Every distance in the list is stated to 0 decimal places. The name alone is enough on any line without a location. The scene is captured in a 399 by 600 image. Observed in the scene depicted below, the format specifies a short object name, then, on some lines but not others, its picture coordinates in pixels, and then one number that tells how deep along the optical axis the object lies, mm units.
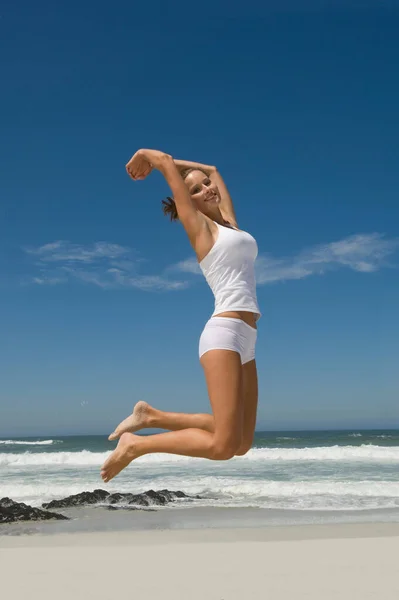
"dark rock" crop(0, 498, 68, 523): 10633
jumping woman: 3441
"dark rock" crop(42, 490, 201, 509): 12117
